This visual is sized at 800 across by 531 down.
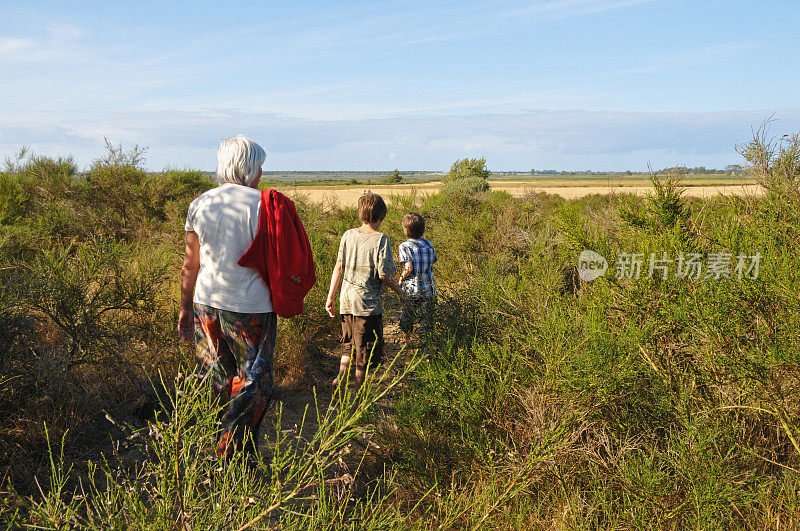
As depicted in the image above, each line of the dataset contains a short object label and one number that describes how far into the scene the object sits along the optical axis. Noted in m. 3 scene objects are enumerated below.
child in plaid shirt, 4.27
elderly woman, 2.62
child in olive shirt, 3.77
